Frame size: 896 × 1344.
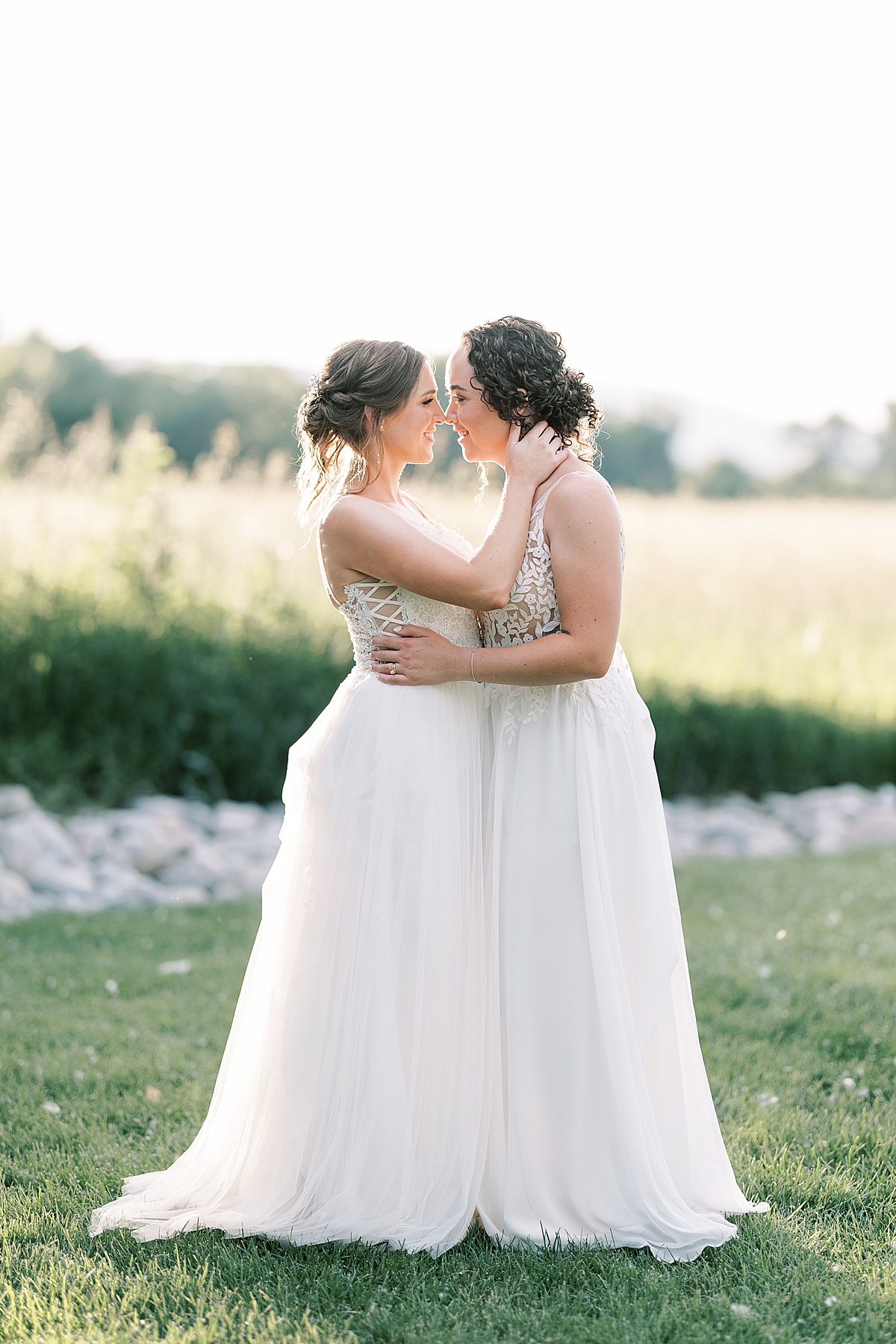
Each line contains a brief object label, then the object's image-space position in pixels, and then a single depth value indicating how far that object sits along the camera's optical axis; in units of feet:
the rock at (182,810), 28.40
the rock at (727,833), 31.27
